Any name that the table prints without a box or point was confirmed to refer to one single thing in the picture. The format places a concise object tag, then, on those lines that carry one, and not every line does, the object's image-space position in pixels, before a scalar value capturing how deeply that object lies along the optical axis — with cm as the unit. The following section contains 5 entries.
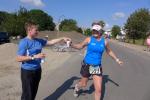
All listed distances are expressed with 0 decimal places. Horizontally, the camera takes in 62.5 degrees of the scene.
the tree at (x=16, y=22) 2810
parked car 1476
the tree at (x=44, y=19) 4537
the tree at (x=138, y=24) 2203
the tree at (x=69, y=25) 4770
